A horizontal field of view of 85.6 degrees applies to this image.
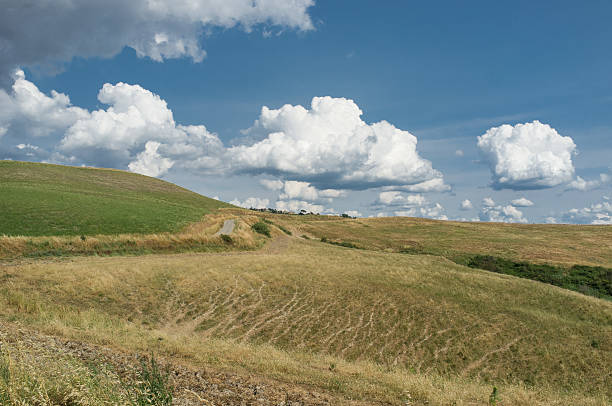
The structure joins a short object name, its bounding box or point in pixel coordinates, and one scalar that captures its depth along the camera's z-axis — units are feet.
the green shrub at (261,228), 192.74
